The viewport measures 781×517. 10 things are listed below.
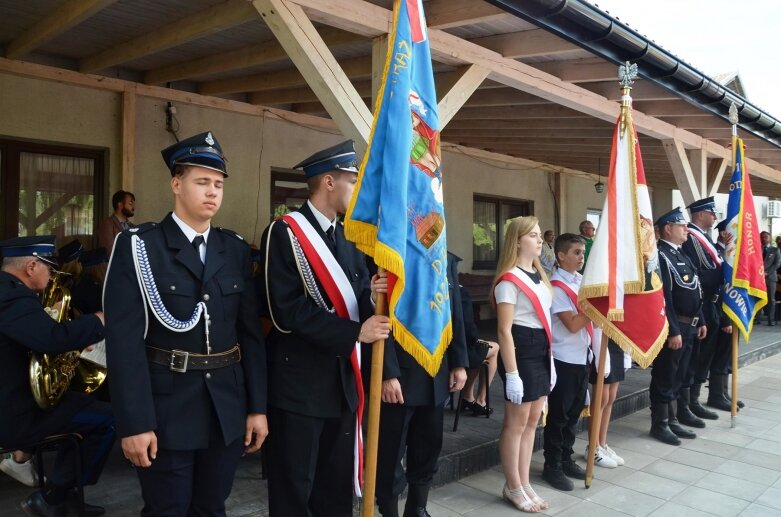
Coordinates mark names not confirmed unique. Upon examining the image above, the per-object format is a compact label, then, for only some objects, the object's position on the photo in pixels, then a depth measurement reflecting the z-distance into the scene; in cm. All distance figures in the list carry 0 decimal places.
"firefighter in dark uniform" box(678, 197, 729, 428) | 559
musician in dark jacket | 273
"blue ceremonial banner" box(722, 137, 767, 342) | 556
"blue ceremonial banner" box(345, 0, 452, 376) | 234
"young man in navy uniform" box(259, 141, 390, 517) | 236
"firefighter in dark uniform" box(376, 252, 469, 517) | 299
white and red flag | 396
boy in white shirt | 398
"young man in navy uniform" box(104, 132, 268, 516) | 202
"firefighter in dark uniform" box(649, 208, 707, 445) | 500
